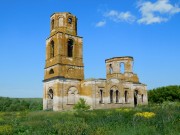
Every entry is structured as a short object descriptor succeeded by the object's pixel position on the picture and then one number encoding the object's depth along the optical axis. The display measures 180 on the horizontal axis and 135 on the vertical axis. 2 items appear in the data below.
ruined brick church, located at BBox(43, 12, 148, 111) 32.34
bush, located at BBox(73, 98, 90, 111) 30.92
